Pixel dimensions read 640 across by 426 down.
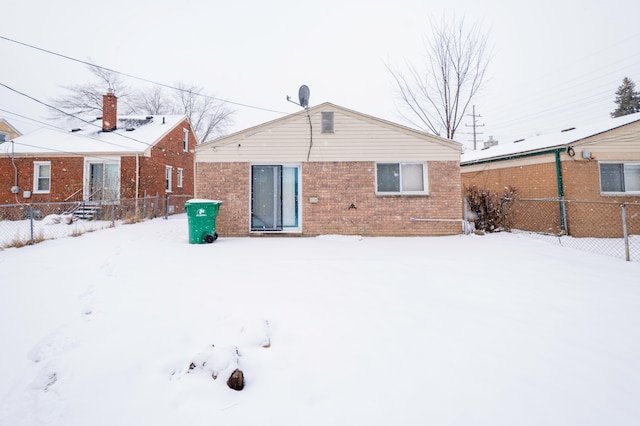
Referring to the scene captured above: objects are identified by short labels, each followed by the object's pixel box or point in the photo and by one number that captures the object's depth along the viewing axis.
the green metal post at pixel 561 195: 9.83
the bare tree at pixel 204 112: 34.00
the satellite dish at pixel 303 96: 9.42
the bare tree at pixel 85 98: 28.28
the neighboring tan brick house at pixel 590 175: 9.69
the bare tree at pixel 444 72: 14.09
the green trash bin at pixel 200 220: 7.70
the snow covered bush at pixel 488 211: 9.94
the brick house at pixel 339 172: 9.21
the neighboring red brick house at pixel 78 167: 15.00
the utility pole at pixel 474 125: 28.66
